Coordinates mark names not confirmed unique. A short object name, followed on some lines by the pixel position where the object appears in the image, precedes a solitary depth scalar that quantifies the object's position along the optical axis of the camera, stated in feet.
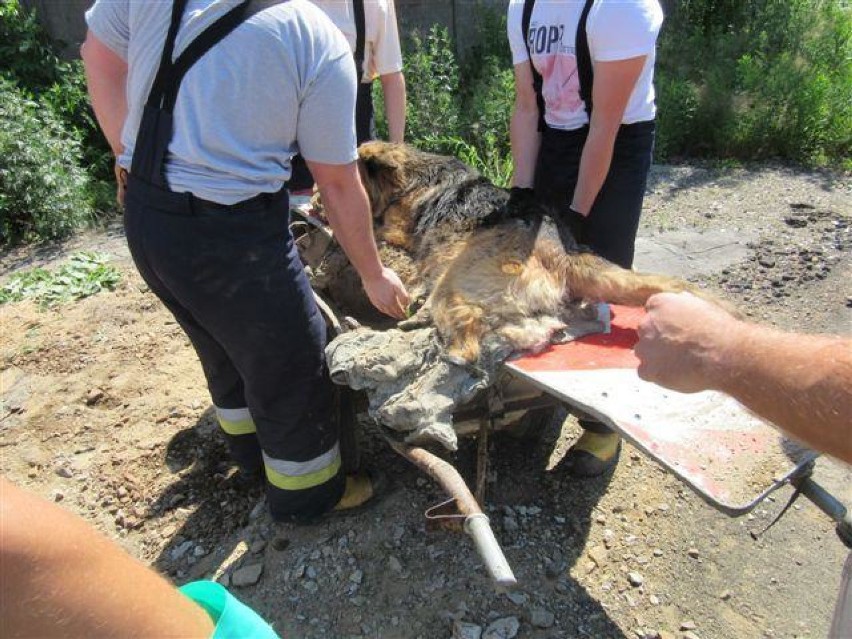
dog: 7.93
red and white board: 5.71
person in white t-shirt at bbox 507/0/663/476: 8.44
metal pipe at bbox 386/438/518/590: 5.28
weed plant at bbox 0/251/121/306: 16.58
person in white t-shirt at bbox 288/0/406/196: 11.31
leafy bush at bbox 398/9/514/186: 21.24
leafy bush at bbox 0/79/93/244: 19.04
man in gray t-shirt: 6.56
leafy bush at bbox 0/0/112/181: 21.81
